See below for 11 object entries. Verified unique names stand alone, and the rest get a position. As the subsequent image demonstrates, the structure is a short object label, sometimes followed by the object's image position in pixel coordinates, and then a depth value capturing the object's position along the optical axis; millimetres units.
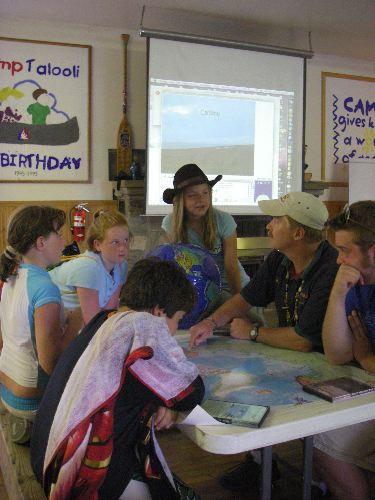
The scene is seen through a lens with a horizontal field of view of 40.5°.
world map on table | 1207
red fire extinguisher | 4340
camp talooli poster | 4133
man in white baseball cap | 1630
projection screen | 4250
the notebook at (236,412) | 1049
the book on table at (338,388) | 1177
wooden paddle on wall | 4418
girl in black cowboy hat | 2580
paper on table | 1068
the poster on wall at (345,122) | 5203
